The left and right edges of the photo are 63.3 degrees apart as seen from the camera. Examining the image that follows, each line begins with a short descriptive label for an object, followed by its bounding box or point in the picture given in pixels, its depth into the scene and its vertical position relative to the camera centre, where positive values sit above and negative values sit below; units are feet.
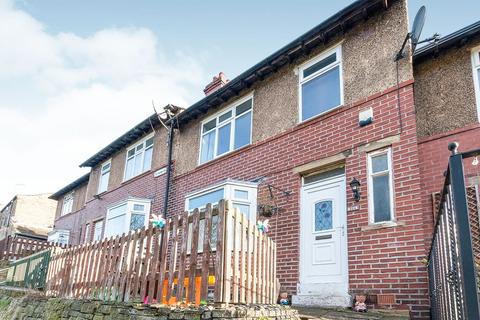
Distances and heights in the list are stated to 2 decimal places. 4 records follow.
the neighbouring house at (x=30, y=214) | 113.80 +15.26
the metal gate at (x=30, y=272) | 28.89 -0.54
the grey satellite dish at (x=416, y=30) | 22.76 +14.38
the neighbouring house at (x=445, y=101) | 23.63 +11.31
